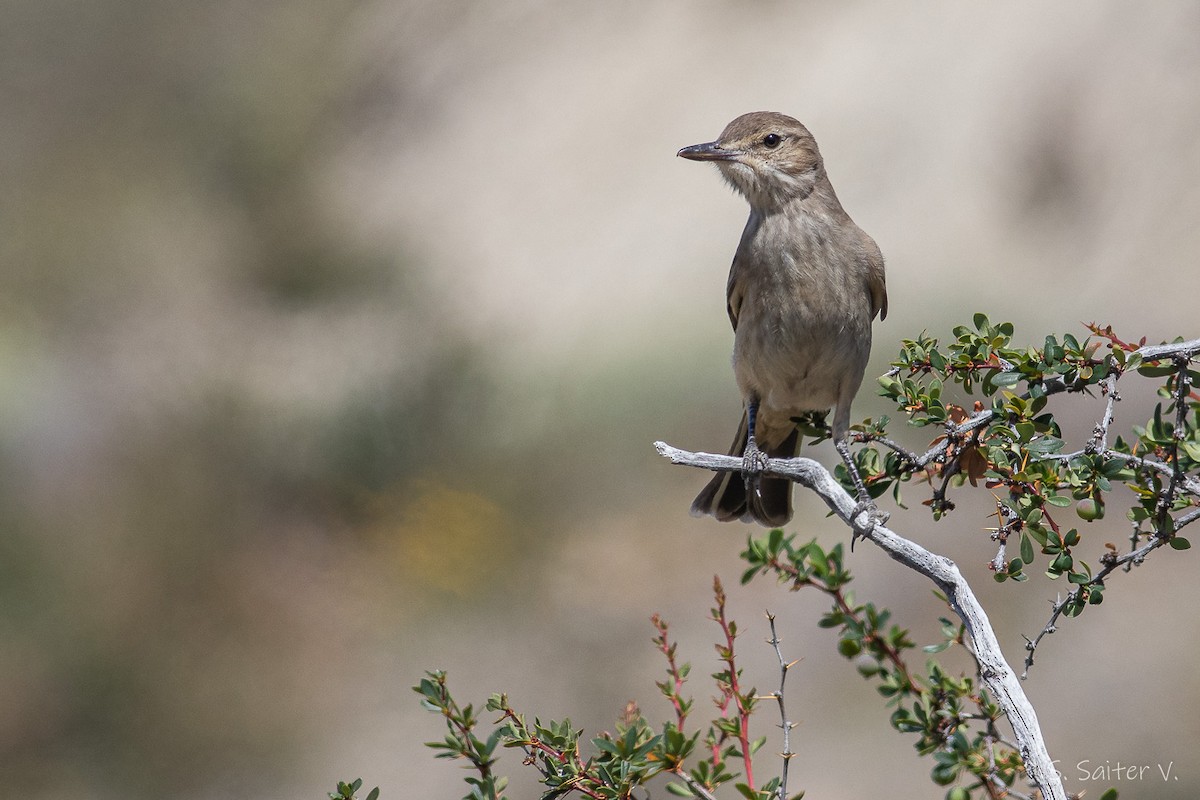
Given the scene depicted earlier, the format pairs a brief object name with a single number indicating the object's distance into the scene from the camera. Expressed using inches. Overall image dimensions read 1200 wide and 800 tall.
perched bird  388.5
